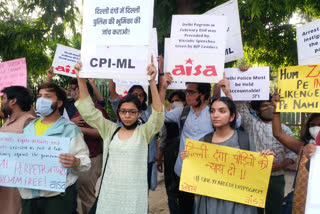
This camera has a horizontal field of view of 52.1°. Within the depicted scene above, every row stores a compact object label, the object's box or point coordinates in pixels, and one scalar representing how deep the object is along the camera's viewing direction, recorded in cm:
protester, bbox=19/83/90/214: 293
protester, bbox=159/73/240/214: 343
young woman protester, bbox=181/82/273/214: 274
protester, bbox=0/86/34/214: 332
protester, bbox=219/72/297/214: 360
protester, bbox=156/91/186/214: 396
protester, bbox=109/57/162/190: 366
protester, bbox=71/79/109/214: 399
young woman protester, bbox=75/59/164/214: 275
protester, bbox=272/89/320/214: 291
